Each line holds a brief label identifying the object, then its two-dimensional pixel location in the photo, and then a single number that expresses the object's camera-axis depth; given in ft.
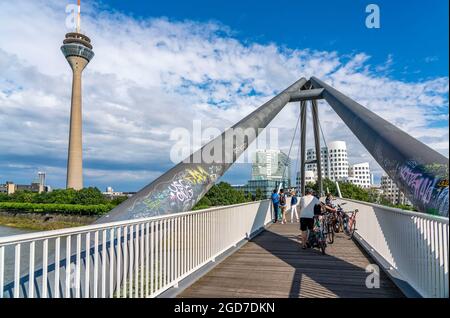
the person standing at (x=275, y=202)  38.17
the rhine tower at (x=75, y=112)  214.48
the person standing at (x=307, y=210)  21.89
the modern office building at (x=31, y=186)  307.48
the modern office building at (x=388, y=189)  274.05
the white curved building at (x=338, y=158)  304.91
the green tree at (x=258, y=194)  230.27
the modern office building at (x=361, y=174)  334.03
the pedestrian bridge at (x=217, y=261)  8.57
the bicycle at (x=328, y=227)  25.34
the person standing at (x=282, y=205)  38.89
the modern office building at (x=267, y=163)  181.65
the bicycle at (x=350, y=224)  28.22
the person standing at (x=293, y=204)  40.34
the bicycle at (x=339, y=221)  29.43
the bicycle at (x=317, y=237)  21.50
